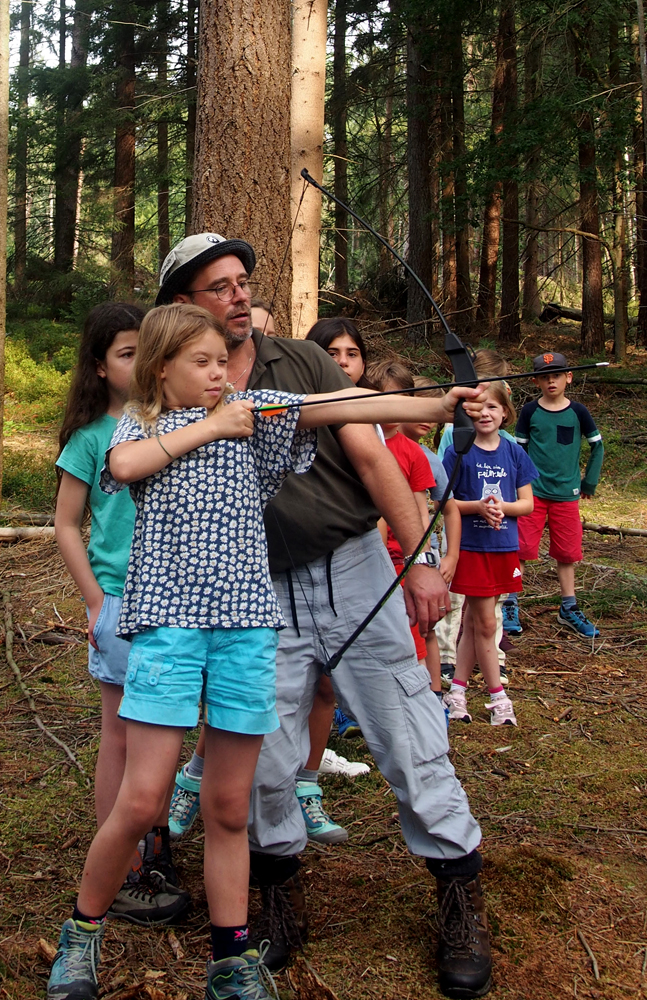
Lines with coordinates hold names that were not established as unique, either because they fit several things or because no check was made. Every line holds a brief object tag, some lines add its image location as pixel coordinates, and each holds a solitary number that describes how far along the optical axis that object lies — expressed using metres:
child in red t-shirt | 4.06
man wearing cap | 2.56
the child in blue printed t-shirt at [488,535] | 4.46
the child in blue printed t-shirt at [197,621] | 2.19
